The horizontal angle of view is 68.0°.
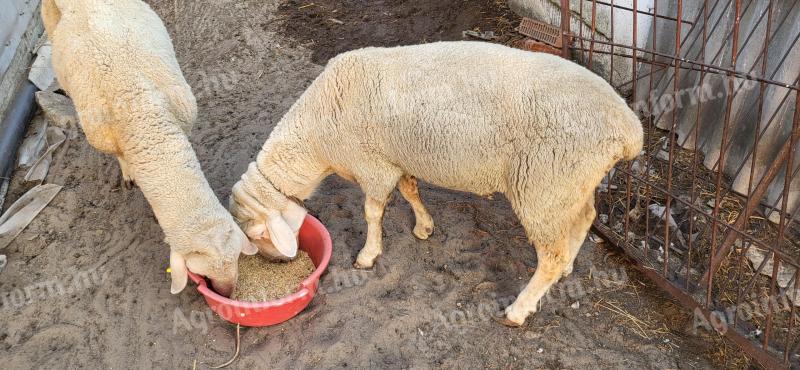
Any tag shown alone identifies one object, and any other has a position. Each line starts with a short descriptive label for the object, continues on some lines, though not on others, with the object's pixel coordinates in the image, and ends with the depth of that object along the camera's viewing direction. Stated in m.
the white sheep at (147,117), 3.76
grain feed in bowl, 4.14
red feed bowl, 3.71
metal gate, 3.38
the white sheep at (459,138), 3.22
